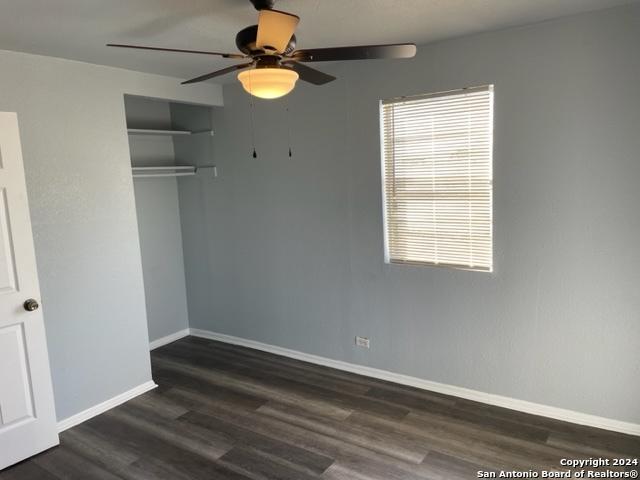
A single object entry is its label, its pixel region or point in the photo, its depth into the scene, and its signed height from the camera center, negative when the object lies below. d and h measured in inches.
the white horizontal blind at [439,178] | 127.6 +0.1
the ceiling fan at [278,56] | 77.7 +21.5
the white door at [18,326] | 111.4 -30.0
